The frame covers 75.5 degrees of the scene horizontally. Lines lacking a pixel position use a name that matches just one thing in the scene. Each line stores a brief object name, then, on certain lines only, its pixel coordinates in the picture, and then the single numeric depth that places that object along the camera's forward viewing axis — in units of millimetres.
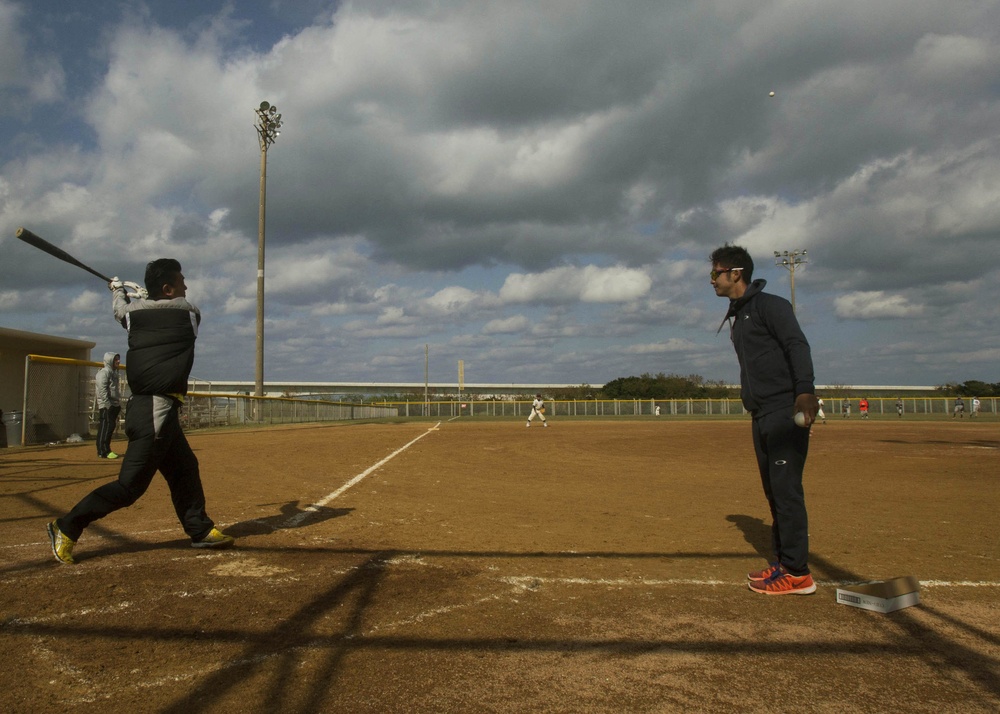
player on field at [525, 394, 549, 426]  33125
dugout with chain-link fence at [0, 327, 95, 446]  19625
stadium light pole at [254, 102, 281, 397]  28844
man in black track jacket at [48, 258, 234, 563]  3949
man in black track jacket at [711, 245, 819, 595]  3527
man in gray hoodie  10766
